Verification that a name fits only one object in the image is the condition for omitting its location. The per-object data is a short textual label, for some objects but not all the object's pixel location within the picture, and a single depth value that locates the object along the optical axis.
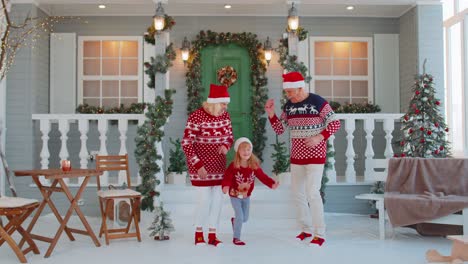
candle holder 5.38
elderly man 5.36
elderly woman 5.37
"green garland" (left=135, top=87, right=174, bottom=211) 6.88
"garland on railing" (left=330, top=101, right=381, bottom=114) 9.04
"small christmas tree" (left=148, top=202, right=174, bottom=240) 5.66
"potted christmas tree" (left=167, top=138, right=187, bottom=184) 7.75
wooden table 5.02
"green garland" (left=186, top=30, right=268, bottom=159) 9.02
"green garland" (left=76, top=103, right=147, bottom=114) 8.91
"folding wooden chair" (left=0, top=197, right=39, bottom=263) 4.60
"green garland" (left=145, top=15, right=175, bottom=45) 7.23
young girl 5.38
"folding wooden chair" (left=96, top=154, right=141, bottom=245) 5.52
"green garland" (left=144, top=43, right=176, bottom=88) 7.12
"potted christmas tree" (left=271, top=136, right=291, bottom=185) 7.55
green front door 9.17
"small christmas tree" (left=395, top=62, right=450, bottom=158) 7.10
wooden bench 5.43
